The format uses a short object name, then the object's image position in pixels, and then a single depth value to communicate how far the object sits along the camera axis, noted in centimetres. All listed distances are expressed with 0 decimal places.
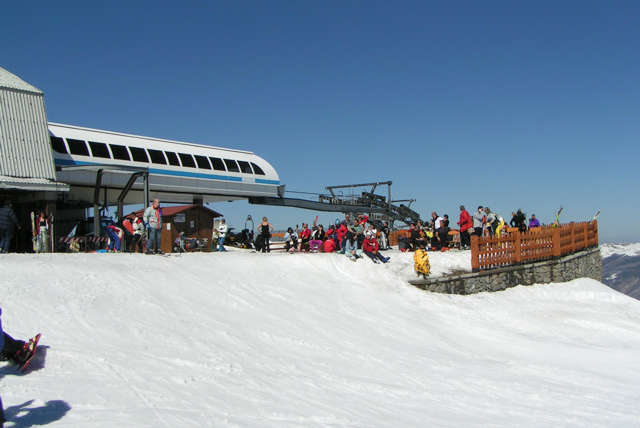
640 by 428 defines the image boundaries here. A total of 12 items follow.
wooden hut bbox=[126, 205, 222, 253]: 1947
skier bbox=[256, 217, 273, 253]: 1789
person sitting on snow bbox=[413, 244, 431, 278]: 1492
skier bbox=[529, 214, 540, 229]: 2333
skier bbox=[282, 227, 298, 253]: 1962
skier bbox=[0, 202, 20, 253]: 1249
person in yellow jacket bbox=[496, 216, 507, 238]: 2100
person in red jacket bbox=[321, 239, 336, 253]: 1661
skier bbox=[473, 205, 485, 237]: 1906
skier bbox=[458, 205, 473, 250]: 1862
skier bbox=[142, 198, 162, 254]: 1343
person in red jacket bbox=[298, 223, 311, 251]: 1916
